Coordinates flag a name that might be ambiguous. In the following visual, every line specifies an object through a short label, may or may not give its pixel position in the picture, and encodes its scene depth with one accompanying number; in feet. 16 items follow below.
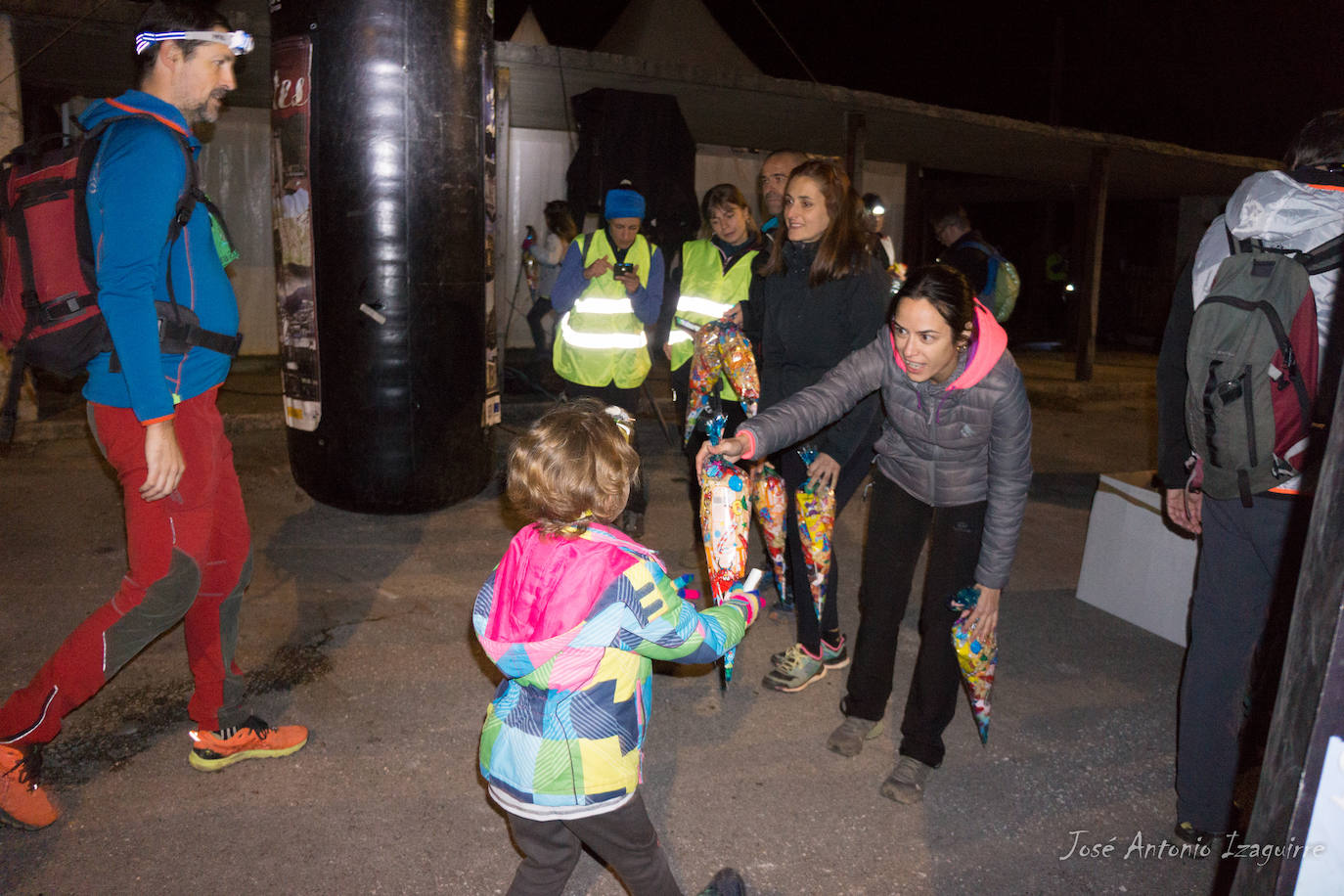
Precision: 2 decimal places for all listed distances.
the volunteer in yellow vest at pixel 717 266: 14.15
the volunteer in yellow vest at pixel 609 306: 15.94
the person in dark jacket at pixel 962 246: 19.79
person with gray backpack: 7.45
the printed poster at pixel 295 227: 15.47
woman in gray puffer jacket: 8.44
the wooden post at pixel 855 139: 30.16
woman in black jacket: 10.54
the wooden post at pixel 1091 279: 38.01
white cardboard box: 13.64
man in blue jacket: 7.55
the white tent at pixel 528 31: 39.86
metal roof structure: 25.75
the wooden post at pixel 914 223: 47.09
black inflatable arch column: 15.21
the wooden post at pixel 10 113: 22.21
